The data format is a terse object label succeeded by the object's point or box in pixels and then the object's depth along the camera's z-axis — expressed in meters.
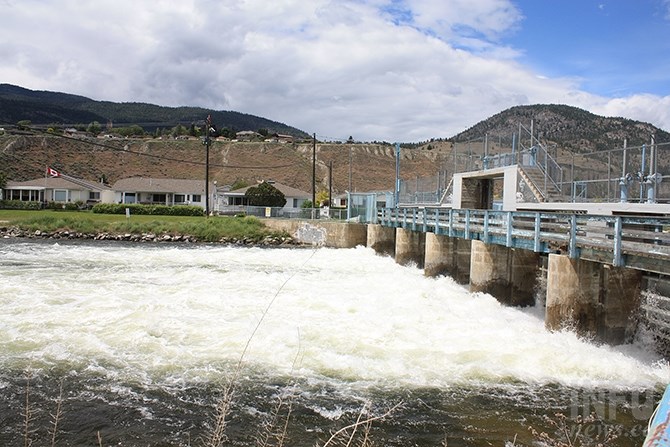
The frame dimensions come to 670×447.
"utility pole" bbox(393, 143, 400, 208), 37.30
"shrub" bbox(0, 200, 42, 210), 62.62
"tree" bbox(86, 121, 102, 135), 131.56
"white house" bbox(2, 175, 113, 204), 71.56
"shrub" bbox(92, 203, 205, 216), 59.25
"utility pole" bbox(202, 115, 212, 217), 52.44
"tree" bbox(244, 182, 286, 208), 64.56
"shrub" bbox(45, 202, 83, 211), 63.19
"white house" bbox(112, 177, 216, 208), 73.25
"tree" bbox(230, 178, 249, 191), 81.88
